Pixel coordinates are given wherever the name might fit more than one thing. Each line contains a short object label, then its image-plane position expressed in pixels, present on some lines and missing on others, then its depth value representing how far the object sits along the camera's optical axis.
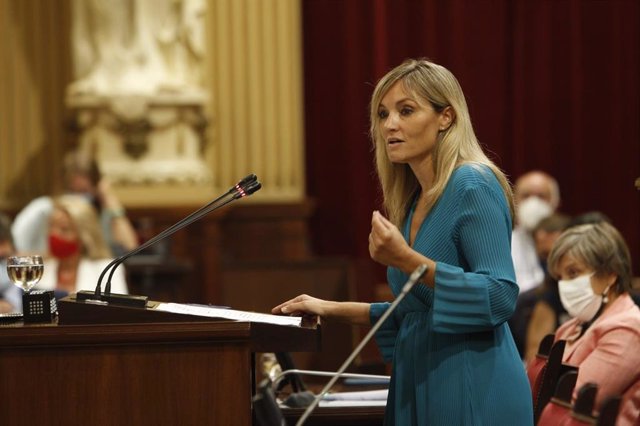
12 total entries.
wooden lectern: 5.62
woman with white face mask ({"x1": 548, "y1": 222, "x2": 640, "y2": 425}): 7.20
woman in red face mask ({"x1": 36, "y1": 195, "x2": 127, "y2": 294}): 12.09
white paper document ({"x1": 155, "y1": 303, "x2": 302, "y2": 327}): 5.79
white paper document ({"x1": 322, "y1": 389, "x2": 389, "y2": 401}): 7.54
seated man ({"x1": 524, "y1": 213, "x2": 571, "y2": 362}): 11.31
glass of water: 6.45
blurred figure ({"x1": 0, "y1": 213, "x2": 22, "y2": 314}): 11.61
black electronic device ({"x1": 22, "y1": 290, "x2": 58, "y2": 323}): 5.97
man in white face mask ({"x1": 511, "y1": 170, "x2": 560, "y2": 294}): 13.84
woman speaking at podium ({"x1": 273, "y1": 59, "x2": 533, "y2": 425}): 5.66
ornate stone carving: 14.74
